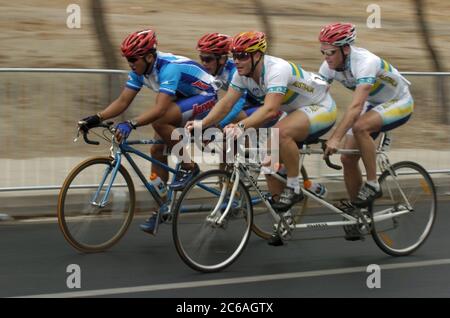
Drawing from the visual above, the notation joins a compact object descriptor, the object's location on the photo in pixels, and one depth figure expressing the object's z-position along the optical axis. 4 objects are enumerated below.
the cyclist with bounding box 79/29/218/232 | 15.40
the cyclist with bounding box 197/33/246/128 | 16.37
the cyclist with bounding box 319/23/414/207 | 14.79
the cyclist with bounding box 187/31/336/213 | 14.37
